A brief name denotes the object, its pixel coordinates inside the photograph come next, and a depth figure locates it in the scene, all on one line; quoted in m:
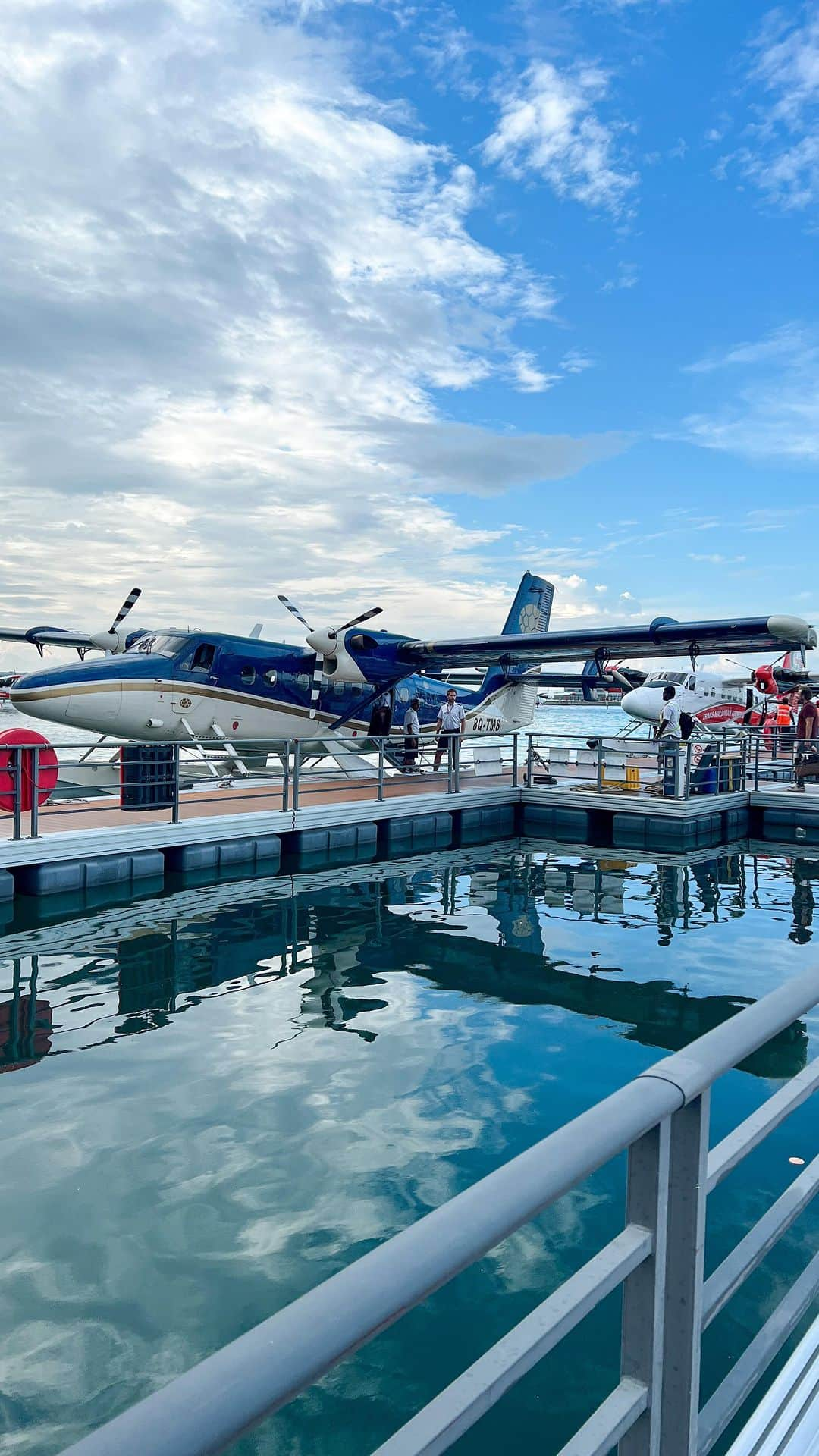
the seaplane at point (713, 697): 22.61
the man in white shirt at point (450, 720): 16.86
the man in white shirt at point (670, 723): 18.61
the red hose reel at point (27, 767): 9.78
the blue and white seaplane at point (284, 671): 13.93
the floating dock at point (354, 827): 10.36
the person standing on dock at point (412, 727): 18.48
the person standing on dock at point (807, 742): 16.45
